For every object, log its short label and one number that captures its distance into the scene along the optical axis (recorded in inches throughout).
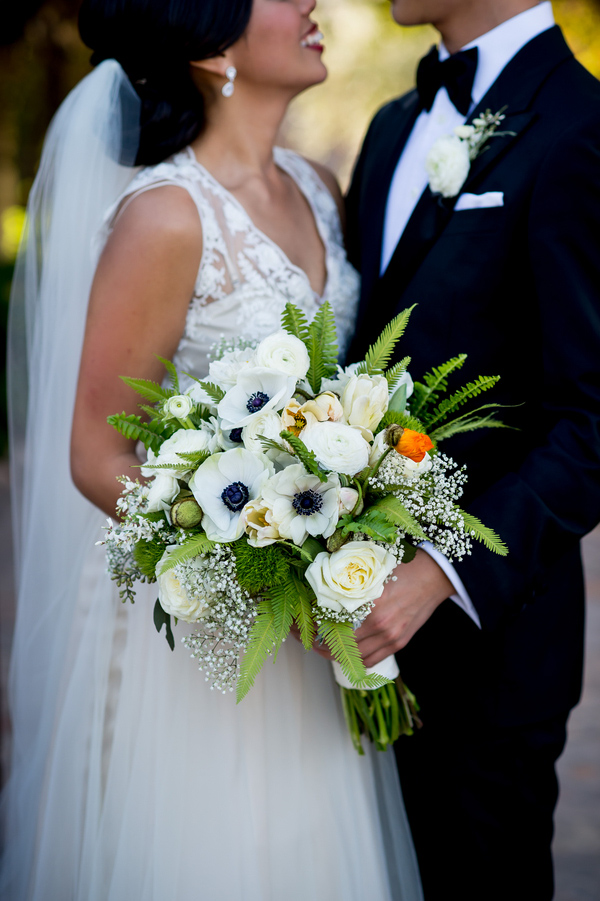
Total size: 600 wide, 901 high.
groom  73.8
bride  79.7
